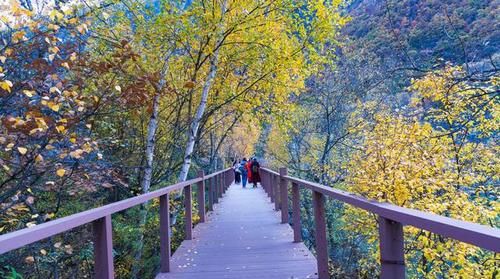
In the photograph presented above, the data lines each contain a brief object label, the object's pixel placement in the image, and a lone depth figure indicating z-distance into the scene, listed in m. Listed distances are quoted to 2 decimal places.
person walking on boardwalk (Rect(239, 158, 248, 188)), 20.56
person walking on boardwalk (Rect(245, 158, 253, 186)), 19.68
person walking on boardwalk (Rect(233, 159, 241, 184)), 24.88
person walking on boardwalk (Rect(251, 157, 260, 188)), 18.50
